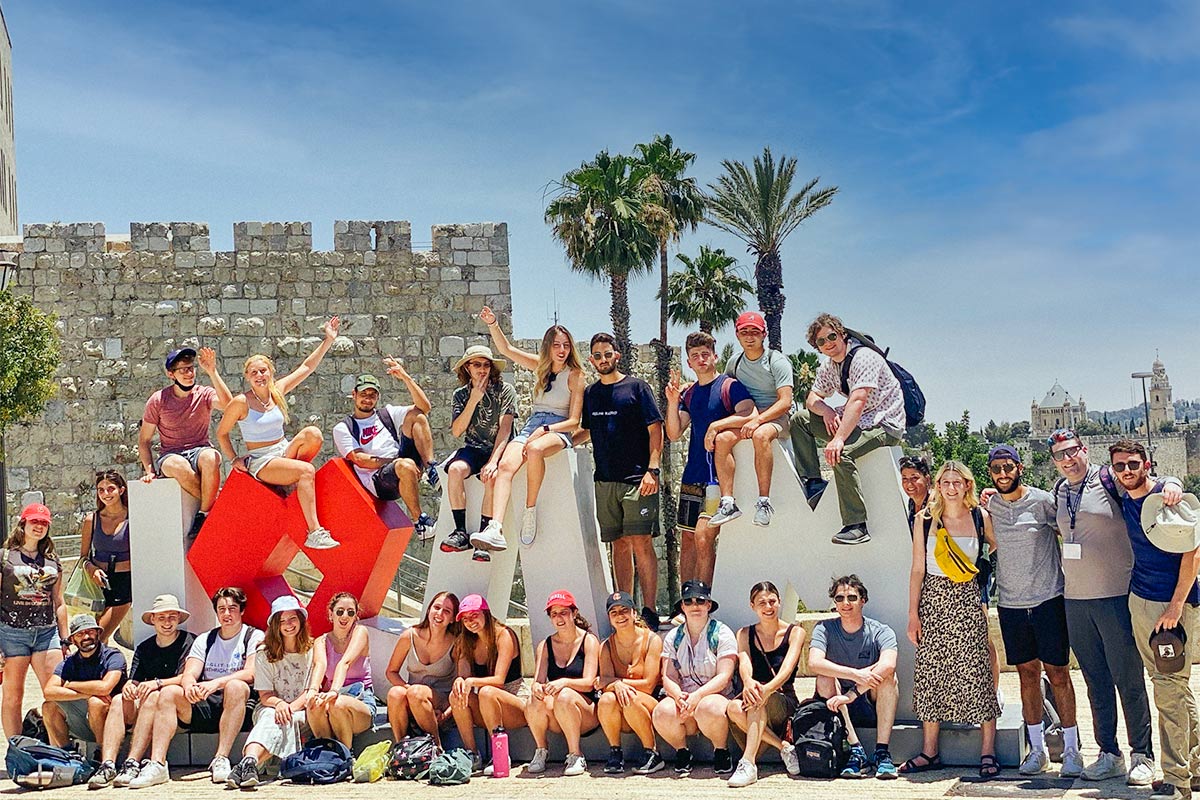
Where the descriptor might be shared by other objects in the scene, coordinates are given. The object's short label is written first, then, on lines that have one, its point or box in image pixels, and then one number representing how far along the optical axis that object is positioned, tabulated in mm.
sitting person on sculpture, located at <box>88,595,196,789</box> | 7129
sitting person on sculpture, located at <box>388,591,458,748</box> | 7285
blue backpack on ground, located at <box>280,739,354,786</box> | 7031
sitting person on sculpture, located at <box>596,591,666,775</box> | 6949
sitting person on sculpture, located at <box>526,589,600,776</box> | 7027
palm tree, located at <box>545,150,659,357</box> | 23000
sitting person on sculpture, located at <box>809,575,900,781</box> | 6637
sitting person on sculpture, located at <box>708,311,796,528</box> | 7434
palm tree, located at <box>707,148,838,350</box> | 25266
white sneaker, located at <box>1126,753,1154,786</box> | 5961
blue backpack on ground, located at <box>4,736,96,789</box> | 7066
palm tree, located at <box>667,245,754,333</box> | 27500
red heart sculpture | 8211
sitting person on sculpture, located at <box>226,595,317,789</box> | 7184
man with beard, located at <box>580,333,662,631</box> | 7816
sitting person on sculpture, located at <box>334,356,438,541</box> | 8195
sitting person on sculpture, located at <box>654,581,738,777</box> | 6797
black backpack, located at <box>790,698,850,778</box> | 6527
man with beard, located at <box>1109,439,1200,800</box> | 5797
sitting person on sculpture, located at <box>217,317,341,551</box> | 8000
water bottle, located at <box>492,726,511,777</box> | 7047
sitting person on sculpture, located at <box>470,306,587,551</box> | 7719
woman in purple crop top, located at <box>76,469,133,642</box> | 8352
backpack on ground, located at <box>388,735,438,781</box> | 7059
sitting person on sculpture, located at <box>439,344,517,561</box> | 8000
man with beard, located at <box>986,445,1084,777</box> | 6445
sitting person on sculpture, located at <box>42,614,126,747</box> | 7387
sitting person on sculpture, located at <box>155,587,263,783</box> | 7281
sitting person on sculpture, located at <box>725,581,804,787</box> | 6672
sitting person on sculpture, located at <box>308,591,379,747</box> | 7277
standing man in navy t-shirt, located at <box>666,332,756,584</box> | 7520
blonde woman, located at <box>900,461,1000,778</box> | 6523
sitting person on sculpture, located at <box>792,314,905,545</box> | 7180
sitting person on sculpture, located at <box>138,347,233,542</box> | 8219
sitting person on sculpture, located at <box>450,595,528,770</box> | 7207
